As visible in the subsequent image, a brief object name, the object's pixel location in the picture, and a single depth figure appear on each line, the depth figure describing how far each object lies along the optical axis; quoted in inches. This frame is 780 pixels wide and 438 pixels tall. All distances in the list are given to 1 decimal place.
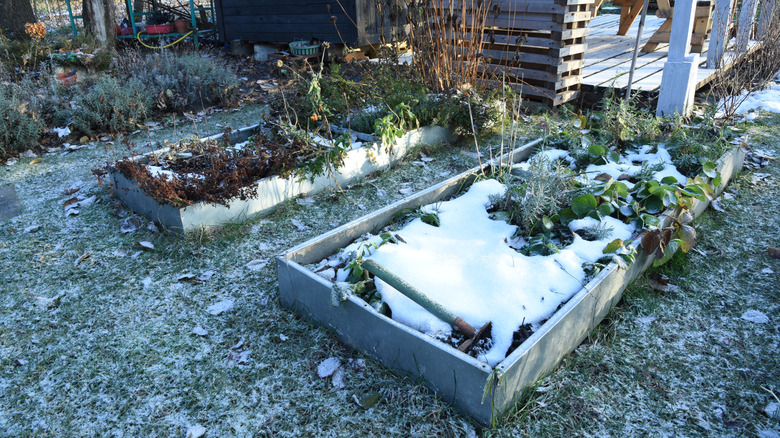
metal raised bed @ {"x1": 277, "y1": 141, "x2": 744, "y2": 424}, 79.5
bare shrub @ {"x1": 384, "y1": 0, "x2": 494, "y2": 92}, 215.3
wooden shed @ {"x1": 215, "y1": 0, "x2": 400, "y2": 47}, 357.1
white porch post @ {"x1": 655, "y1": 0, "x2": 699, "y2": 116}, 201.3
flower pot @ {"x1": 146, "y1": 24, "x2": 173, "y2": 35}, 472.4
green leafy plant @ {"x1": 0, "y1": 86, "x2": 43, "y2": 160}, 202.2
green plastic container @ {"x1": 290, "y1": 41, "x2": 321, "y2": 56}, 355.3
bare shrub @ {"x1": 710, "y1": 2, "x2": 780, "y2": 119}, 256.8
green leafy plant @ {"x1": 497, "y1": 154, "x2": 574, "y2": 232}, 121.6
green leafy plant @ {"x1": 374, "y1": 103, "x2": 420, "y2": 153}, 175.0
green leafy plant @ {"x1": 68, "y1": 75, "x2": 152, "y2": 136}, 223.0
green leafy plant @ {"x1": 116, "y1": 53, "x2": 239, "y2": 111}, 255.1
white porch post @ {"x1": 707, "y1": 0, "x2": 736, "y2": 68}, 251.4
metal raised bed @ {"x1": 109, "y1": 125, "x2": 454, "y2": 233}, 139.8
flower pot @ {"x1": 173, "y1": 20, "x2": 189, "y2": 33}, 480.7
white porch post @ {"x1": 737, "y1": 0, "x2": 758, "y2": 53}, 281.5
